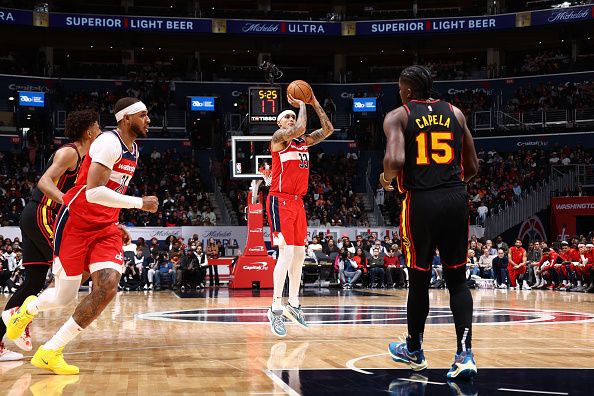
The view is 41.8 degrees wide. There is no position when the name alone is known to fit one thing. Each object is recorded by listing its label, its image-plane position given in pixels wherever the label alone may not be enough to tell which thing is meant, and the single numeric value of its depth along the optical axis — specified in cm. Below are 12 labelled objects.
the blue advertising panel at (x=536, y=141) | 3148
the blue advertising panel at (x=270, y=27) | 3416
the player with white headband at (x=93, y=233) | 529
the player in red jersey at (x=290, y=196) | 822
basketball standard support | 1777
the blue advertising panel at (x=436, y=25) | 3369
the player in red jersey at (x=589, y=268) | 1795
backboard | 1670
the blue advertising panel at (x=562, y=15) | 3186
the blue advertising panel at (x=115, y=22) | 3262
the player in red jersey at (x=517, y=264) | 1998
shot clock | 1738
